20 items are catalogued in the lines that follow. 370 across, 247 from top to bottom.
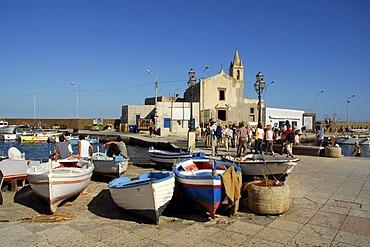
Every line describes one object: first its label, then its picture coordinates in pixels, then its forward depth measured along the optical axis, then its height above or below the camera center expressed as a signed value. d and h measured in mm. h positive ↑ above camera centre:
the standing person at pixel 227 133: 19531 -853
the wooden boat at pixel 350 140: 44425 -2536
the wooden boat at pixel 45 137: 41344 -2177
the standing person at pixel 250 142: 20344 -1376
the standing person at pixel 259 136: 15977 -709
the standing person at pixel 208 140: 21789 -1321
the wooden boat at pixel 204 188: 6809 -1482
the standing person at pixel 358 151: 27262 -2454
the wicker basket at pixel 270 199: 6723 -1649
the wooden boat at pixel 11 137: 44019 -2322
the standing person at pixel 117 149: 12773 -1134
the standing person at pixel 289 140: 16281 -922
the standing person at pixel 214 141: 17134 -1060
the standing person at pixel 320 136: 21169 -915
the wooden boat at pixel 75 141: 35856 -2305
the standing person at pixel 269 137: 16422 -780
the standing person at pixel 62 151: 11278 -1101
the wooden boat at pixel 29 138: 41562 -2304
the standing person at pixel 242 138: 15000 -762
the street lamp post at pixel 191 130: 19234 -556
